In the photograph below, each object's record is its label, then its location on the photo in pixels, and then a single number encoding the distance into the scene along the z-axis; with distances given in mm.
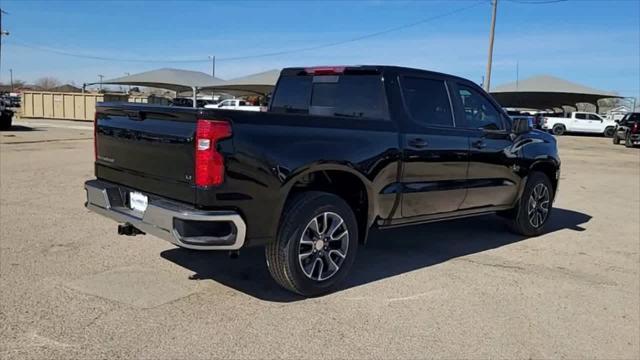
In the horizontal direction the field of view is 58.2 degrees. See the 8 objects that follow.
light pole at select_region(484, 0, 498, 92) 34844
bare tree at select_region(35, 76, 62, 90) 148275
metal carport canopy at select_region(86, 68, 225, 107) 52069
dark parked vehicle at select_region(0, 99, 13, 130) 26031
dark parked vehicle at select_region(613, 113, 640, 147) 30266
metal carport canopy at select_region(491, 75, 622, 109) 50531
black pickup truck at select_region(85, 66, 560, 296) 3965
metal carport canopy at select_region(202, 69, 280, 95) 51147
